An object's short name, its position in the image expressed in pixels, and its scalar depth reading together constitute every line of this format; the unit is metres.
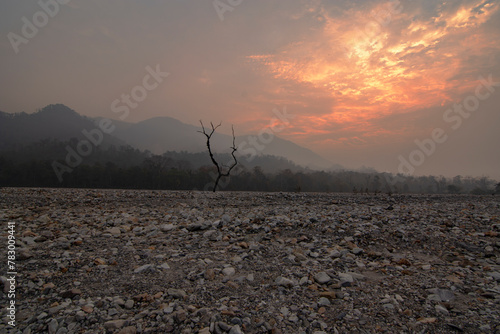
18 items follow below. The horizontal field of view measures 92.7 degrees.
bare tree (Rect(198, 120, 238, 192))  18.64
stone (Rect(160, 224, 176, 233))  6.30
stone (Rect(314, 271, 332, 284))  3.68
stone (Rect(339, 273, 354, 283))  3.64
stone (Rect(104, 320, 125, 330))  2.70
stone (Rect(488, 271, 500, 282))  3.75
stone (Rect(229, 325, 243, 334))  2.58
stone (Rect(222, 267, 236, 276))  3.97
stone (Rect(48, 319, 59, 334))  2.66
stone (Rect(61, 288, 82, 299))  3.30
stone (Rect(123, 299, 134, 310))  3.10
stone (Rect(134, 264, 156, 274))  4.01
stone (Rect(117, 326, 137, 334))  2.60
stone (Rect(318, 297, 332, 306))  3.13
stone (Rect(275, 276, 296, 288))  3.58
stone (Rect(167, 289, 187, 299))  3.28
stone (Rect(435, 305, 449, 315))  2.94
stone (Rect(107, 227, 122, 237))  5.94
